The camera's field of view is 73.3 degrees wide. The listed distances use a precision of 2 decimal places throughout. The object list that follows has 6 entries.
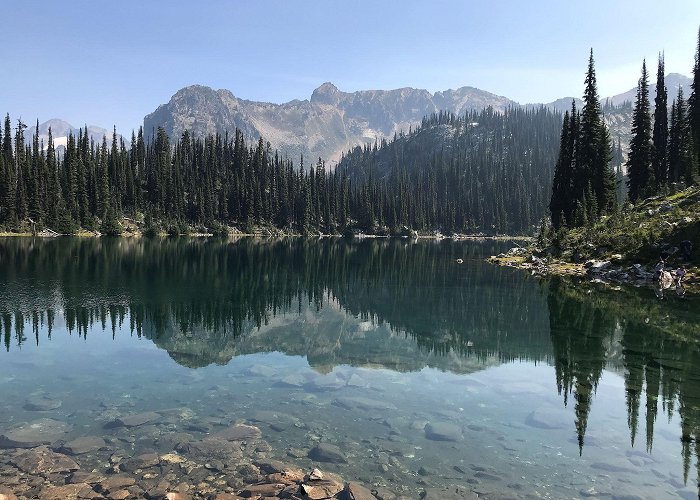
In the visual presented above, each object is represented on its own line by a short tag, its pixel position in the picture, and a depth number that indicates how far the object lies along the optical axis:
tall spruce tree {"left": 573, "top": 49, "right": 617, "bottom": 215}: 84.06
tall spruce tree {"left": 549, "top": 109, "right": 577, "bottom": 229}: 92.81
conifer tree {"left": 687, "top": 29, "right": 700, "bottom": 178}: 72.19
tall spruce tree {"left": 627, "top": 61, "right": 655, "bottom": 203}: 88.50
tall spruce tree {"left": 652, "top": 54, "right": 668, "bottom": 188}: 93.38
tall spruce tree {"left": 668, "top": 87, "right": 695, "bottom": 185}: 73.31
